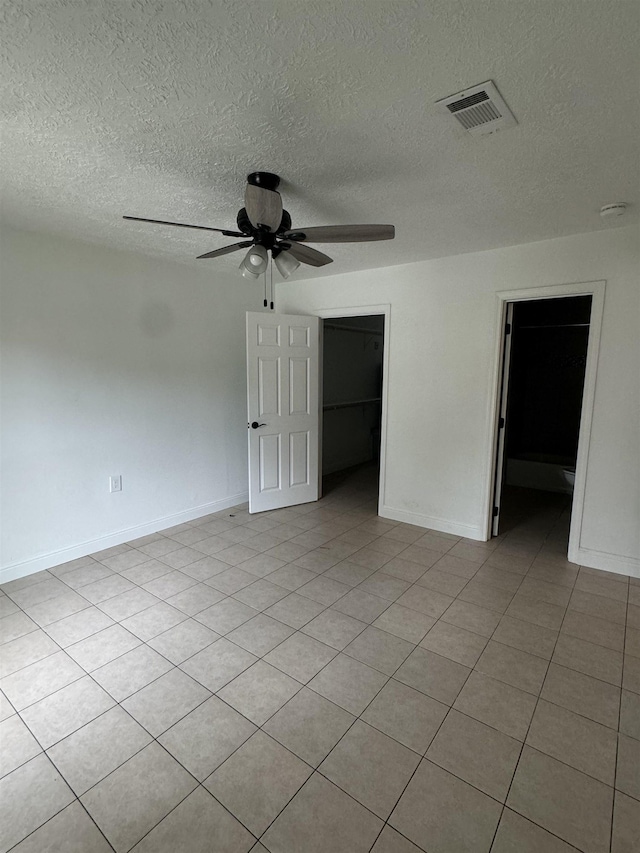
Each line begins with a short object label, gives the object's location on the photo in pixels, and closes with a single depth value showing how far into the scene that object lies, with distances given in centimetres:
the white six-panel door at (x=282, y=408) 415
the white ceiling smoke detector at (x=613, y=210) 240
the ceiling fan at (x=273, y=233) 191
